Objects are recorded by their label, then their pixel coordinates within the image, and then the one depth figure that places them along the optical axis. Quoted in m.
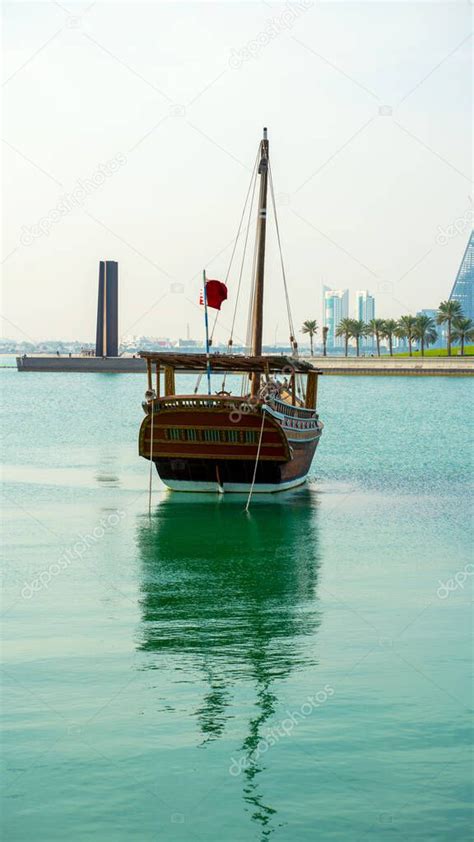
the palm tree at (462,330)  177.75
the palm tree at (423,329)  184.75
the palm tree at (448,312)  173.75
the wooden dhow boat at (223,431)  31.27
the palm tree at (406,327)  187.62
